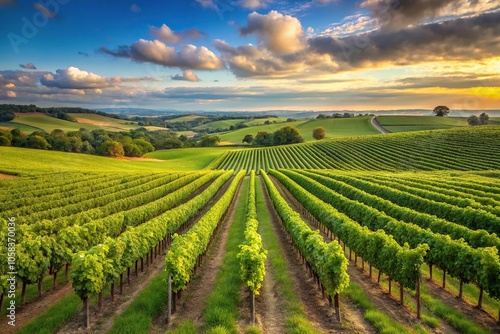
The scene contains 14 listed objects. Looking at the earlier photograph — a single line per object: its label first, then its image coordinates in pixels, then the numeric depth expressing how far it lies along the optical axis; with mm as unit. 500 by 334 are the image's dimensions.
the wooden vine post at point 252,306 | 11769
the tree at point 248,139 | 146625
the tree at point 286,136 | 128375
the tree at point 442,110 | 191500
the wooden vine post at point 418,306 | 11977
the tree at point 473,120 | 154650
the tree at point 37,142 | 90750
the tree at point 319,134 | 133375
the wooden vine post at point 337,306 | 12023
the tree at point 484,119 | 153938
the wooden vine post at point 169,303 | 11922
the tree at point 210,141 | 142000
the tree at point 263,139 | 132175
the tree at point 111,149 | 94375
